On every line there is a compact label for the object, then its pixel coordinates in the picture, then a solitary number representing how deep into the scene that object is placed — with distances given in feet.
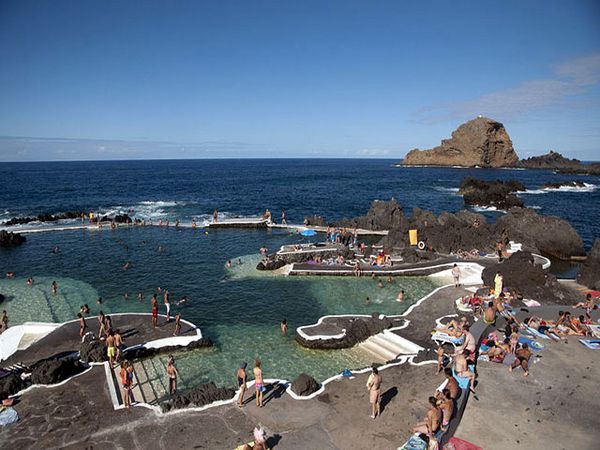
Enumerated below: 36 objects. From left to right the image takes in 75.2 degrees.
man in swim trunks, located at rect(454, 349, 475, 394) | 44.99
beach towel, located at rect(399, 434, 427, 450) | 36.99
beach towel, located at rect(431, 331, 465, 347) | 65.23
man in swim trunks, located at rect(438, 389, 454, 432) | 38.40
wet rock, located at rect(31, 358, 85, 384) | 55.42
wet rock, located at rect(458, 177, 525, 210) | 255.70
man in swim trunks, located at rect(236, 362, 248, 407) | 48.14
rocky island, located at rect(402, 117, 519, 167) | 647.15
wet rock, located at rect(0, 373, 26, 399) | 51.93
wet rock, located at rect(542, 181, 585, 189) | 370.28
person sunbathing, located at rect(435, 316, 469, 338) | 66.64
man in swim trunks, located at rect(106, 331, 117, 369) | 59.88
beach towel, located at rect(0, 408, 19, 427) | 46.34
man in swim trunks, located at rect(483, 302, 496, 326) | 61.87
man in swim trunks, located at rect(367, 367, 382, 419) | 42.96
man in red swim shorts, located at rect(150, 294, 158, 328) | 75.82
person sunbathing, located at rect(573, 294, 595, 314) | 71.13
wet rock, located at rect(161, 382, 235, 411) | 48.67
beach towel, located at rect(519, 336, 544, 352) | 55.47
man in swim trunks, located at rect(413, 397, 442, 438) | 36.45
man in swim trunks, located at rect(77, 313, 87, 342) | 72.31
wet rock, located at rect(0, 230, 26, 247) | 149.36
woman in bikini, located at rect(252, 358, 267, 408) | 47.75
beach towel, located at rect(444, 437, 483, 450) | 36.52
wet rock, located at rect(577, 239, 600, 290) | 92.79
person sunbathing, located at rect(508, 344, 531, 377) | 49.01
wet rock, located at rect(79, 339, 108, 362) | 62.64
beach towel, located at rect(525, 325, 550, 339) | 59.21
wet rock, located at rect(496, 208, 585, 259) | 139.85
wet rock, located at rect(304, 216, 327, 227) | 181.23
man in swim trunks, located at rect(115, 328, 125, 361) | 62.62
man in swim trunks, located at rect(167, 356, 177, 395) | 56.24
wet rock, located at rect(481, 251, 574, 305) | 83.71
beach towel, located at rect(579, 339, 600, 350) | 55.47
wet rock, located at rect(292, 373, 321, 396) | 50.39
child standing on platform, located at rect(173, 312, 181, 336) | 73.27
